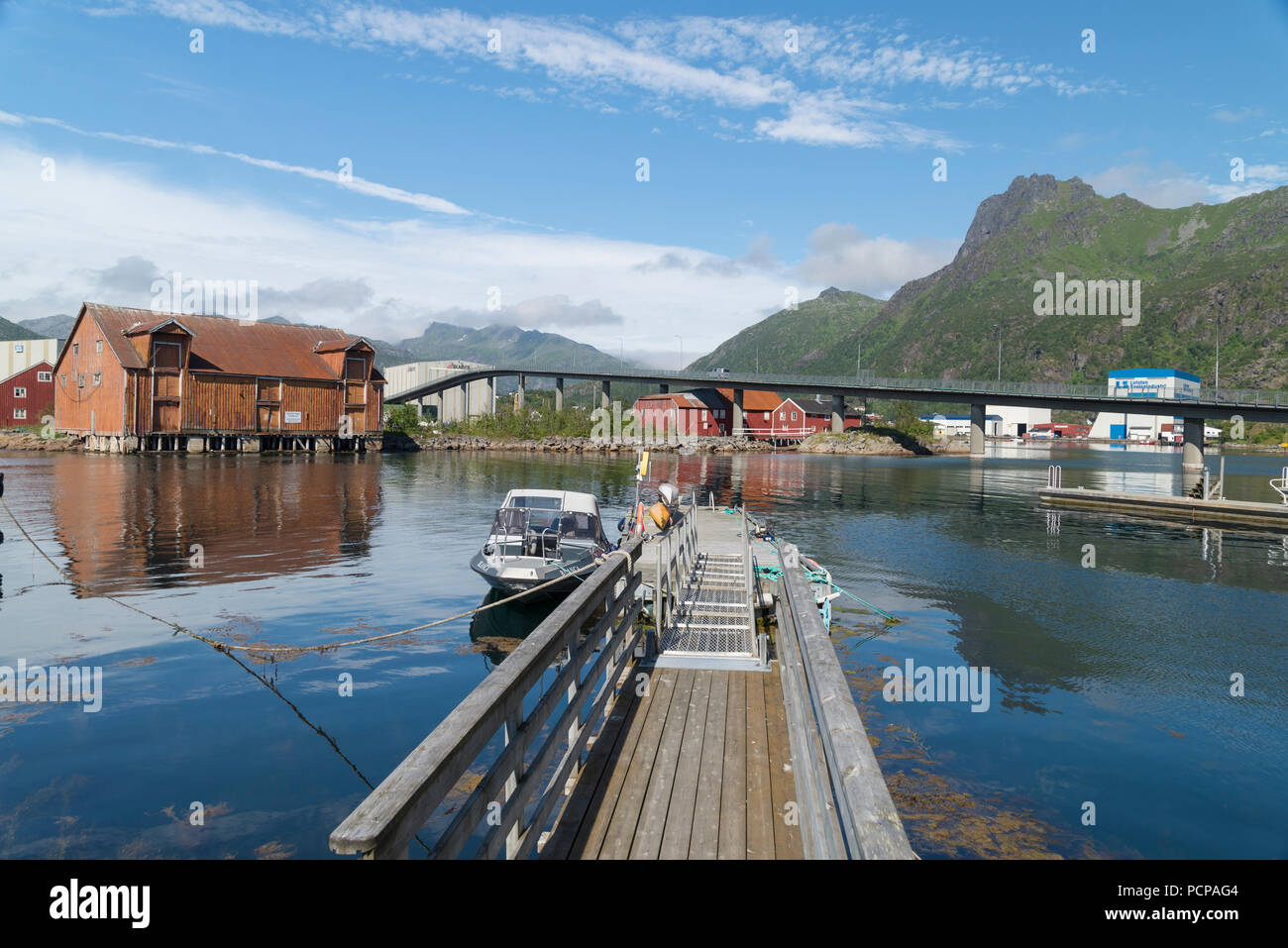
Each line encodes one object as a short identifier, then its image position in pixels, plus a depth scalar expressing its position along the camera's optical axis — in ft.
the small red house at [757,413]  490.49
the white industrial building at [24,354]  346.54
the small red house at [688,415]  474.57
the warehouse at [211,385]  270.46
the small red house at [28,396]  332.60
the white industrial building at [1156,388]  412.81
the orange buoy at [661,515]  80.78
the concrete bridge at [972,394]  322.96
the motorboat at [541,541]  69.21
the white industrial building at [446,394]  531.09
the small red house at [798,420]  501.97
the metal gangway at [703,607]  37.29
